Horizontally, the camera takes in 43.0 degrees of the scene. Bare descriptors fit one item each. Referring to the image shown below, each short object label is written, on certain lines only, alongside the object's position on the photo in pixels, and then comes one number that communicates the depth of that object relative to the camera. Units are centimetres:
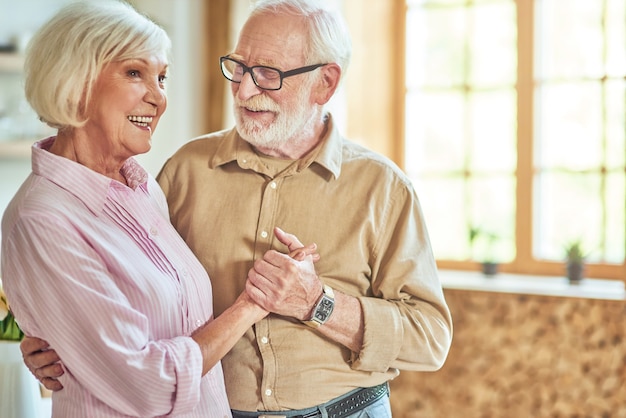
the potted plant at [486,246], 375
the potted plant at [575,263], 352
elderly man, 181
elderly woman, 142
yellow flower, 193
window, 369
